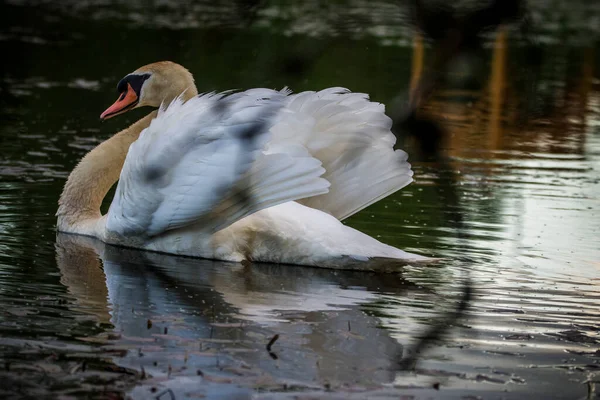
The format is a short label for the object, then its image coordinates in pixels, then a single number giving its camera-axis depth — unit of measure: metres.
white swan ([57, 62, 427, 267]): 13.66
